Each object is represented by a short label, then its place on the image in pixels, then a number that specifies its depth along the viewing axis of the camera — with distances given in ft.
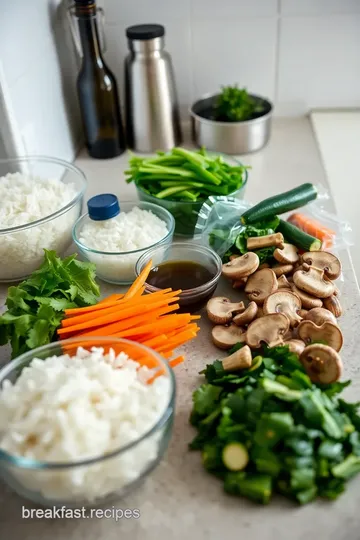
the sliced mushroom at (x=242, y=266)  3.92
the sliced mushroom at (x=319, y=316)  3.56
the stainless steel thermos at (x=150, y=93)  5.52
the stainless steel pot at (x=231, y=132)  5.73
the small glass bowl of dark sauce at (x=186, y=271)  3.87
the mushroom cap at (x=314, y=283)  3.75
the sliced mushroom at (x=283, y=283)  3.87
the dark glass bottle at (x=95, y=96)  5.37
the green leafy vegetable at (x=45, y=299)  3.41
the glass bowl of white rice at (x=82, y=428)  2.48
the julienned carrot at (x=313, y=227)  4.43
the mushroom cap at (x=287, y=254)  4.01
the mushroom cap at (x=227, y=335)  3.55
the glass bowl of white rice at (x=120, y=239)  4.10
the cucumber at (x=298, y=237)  4.17
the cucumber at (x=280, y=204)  4.34
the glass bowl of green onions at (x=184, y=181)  4.70
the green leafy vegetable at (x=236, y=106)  5.82
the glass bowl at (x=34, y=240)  4.08
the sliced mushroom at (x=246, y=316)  3.63
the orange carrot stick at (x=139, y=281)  3.71
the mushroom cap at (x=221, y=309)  3.70
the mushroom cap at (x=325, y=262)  3.95
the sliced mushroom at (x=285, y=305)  3.56
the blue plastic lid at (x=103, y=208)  4.22
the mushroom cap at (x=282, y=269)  4.00
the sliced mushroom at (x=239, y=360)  3.19
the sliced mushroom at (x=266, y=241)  4.08
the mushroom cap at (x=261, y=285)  3.80
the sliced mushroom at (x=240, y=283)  4.02
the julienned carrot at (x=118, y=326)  3.50
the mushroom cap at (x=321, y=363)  3.11
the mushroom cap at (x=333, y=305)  3.76
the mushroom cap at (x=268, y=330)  3.42
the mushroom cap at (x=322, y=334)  3.38
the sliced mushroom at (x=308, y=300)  3.73
